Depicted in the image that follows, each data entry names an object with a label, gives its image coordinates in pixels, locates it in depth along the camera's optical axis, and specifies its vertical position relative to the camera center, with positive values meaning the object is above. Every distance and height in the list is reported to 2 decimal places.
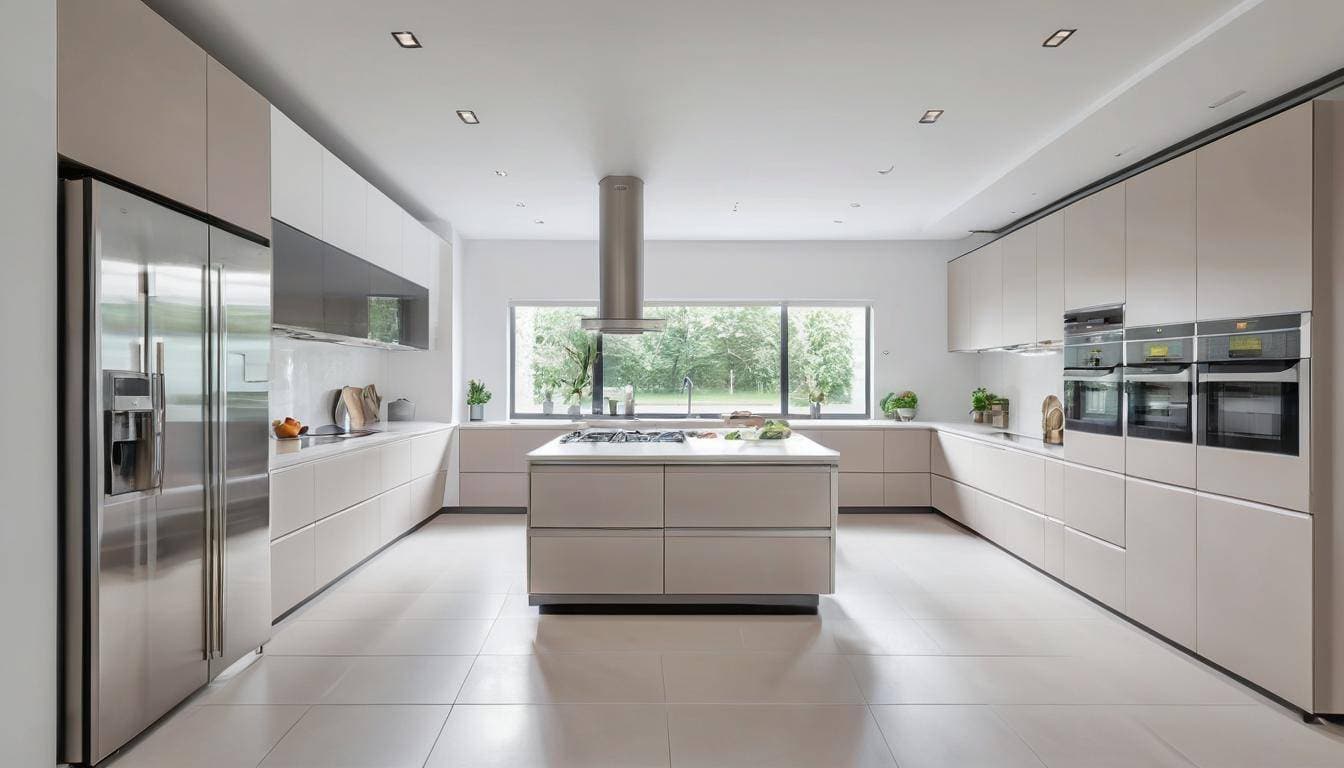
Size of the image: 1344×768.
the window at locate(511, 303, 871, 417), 6.54 +0.25
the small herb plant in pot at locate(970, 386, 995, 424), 5.87 -0.17
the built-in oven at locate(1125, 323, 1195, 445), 2.83 +0.01
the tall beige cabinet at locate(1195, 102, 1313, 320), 2.31 +0.64
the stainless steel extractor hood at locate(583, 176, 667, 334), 4.44 +0.89
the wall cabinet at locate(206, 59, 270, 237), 2.46 +0.95
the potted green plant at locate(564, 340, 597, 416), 6.36 +0.10
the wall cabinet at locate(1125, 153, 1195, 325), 2.84 +0.66
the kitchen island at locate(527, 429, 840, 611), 3.31 -0.76
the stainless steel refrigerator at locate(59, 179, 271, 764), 1.85 -0.25
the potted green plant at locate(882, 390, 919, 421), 6.19 -0.20
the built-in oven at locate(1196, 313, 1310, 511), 2.31 -0.09
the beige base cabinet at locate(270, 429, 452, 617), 3.09 -0.77
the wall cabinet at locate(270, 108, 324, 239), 3.00 +1.03
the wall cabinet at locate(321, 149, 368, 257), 3.60 +1.05
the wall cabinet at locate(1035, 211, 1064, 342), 4.05 +0.69
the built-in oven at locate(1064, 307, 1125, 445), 3.31 +0.07
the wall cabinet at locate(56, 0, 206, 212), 1.83 +0.91
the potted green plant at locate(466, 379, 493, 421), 6.01 -0.14
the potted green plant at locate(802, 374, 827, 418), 6.43 -0.14
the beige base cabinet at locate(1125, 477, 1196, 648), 2.79 -0.80
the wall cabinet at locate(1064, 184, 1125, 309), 3.36 +0.75
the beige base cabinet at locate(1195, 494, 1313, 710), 2.29 -0.80
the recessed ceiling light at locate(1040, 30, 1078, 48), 2.56 +1.40
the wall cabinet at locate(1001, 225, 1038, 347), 4.49 +0.71
